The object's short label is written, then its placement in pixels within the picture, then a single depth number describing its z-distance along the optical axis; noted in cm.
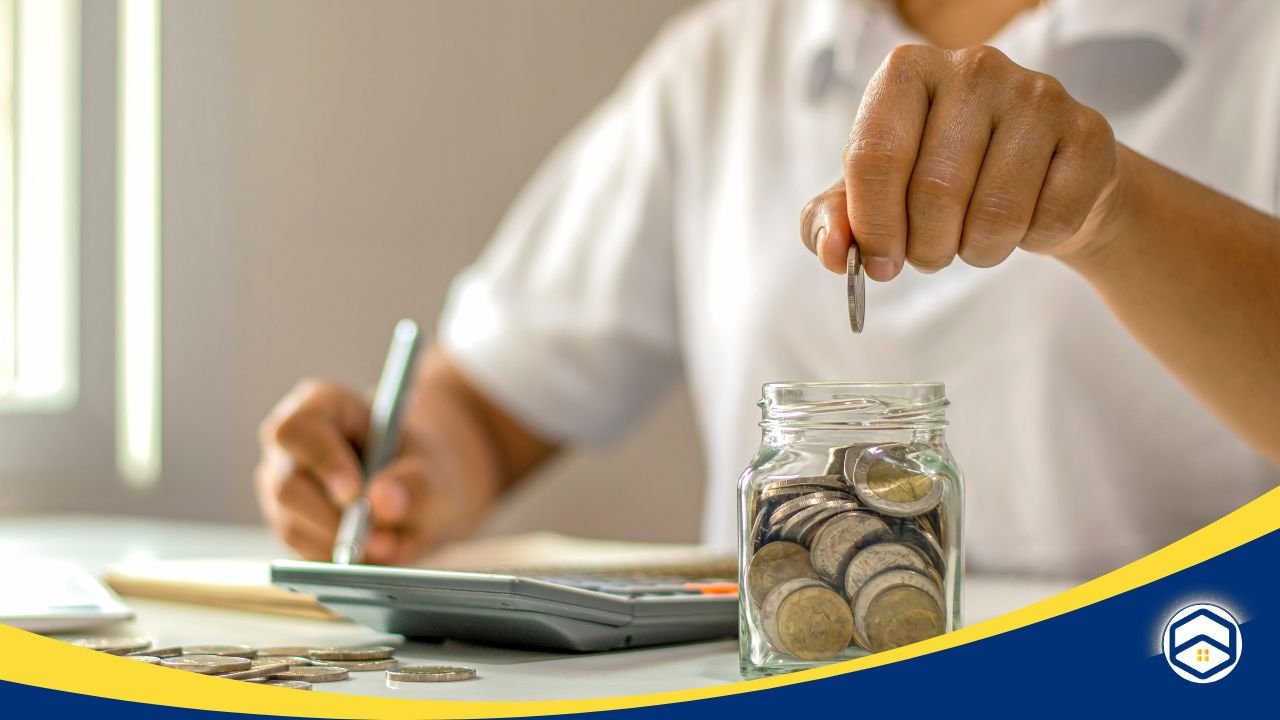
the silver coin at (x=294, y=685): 89
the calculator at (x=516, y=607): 94
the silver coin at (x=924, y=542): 88
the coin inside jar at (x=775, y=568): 88
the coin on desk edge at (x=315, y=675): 91
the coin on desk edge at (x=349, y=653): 94
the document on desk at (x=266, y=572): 108
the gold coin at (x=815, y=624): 88
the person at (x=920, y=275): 91
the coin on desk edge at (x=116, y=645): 94
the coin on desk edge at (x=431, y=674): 91
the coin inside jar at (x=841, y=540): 88
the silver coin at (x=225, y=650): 95
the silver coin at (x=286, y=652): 95
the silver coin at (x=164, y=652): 94
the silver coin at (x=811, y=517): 88
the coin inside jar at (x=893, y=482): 88
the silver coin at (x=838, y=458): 89
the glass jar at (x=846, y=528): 88
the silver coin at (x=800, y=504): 88
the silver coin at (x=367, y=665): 94
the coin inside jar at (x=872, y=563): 88
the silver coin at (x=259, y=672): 89
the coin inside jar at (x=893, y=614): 88
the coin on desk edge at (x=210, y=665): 90
